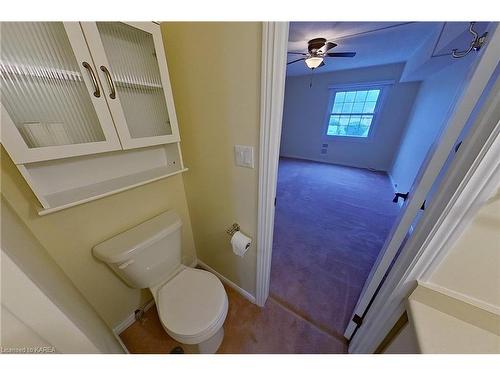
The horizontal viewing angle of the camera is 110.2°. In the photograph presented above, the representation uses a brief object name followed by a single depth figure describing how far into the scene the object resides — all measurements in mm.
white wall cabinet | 612
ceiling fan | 2190
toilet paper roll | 1073
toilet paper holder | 1131
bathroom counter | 539
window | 3982
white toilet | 898
